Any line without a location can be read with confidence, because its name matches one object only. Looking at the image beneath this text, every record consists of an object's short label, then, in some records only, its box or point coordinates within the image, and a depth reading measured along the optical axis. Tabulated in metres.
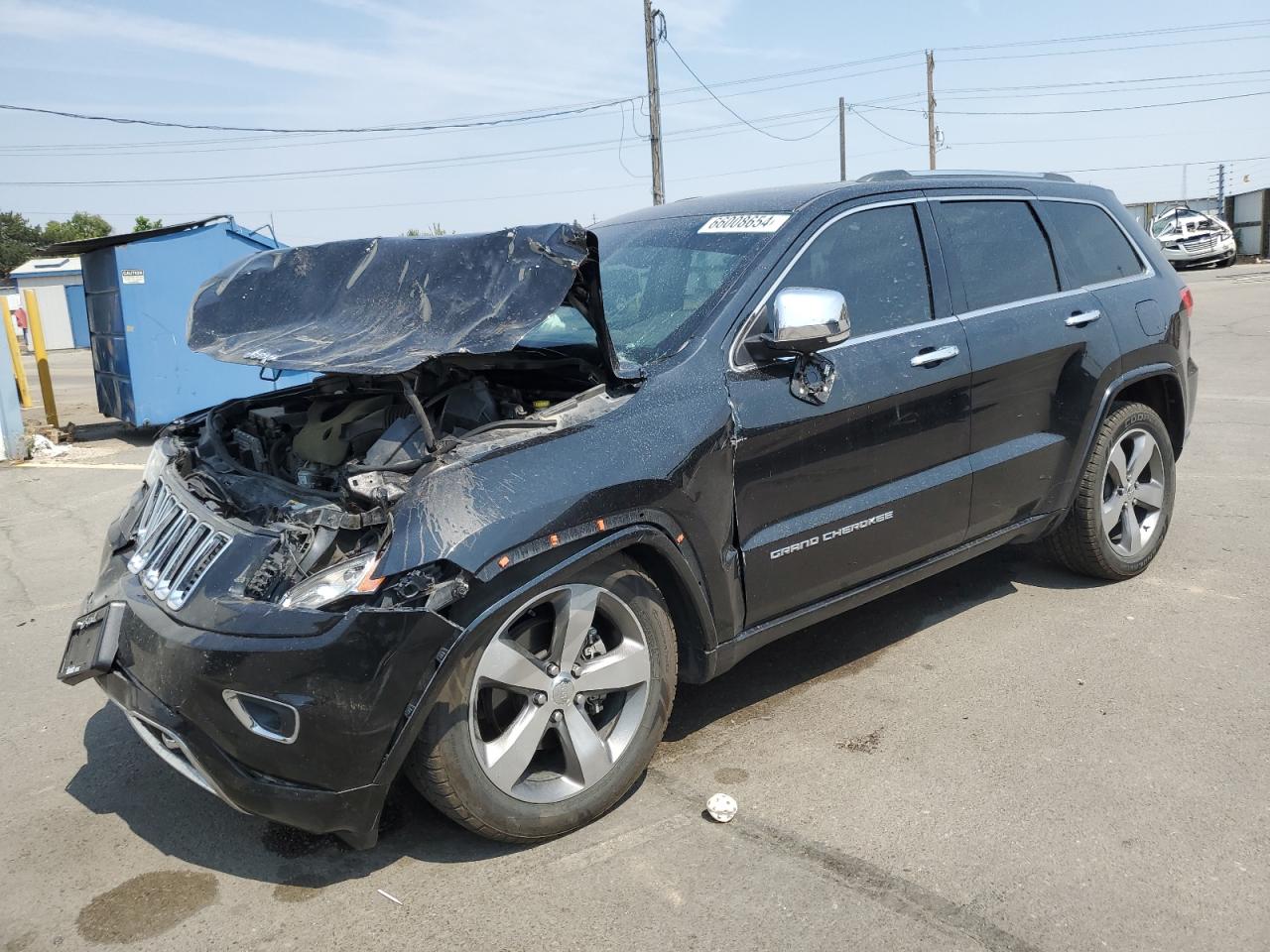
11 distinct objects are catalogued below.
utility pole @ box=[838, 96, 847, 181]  47.91
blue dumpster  11.07
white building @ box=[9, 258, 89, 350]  37.75
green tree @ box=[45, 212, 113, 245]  68.12
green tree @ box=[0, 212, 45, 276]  67.56
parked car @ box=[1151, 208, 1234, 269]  30.14
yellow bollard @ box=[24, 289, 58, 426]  12.44
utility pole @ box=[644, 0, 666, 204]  27.06
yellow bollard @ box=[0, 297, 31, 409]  11.07
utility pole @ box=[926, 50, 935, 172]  46.03
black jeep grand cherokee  2.68
